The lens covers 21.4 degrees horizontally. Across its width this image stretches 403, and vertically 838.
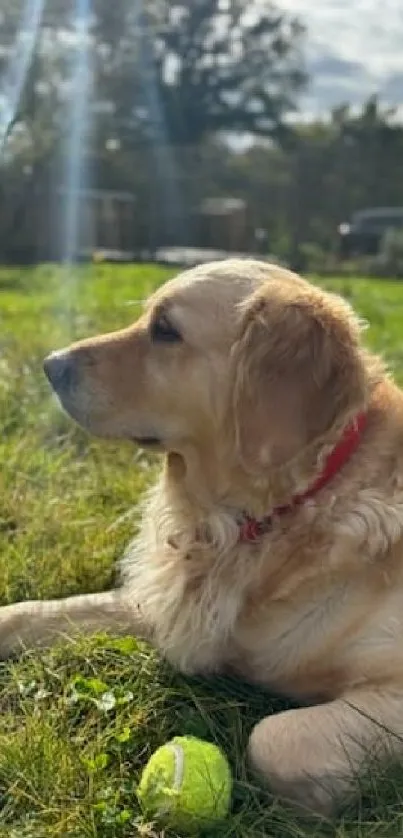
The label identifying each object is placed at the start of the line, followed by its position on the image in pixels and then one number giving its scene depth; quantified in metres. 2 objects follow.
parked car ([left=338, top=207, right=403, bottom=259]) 22.61
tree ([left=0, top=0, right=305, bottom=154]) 20.83
